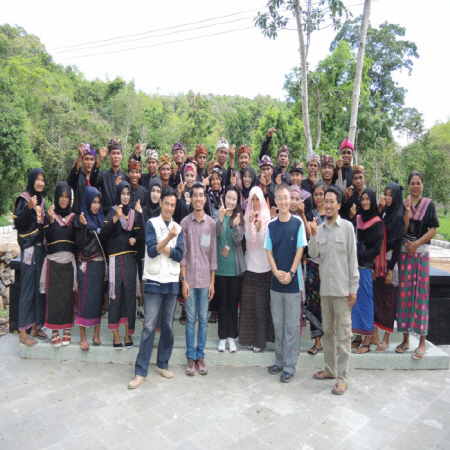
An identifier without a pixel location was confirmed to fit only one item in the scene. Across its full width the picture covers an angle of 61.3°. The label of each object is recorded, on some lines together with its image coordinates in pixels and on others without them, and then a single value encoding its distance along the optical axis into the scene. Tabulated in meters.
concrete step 4.46
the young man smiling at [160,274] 3.94
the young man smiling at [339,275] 3.90
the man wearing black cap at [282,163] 5.53
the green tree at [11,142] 17.00
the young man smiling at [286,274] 4.04
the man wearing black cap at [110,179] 5.23
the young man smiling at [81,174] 4.97
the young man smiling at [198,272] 4.19
